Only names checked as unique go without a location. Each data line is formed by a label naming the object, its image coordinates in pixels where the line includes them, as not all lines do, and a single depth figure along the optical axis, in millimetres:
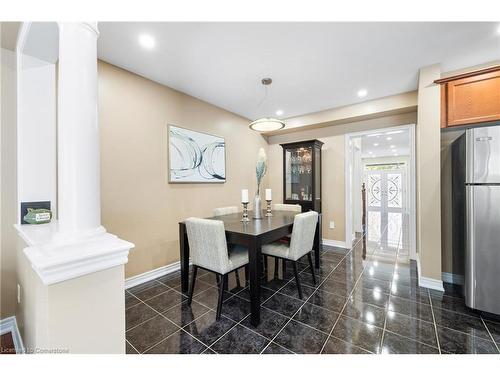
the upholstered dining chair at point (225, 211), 3027
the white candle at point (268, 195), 2945
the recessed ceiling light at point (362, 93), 3154
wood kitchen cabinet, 2166
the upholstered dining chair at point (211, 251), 1893
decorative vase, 2748
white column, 1004
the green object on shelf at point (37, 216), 1644
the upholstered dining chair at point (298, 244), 2201
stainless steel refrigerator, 1869
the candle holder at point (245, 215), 2589
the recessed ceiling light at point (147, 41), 1980
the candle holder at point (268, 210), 3015
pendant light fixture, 2783
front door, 8609
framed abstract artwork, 2988
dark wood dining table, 1836
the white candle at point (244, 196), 2635
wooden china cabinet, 4055
